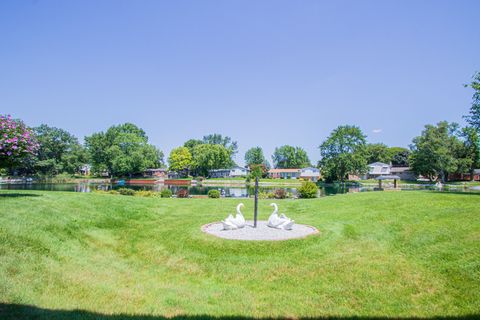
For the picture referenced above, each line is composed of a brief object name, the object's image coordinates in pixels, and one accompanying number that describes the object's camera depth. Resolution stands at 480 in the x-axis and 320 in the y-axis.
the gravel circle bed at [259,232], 10.24
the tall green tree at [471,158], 64.94
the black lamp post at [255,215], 12.10
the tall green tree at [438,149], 61.38
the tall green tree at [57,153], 76.06
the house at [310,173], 95.50
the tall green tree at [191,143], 112.59
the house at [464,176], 74.19
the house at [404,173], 85.54
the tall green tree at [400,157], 102.71
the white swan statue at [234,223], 11.29
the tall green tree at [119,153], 75.31
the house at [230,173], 102.31
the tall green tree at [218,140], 124.00
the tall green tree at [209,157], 86.38
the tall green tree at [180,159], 94.44
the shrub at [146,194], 29.34
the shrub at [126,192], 29.29
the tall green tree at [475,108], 22.05
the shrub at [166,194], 28.62
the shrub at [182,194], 30.64
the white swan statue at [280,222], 11.51
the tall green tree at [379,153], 100.50
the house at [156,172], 99.61
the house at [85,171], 114.30
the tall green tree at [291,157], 117.44
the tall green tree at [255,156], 124.50
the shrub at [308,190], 27.75
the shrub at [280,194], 28.12
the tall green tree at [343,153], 65.25
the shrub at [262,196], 29.15
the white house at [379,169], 90.31
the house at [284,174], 100.60
